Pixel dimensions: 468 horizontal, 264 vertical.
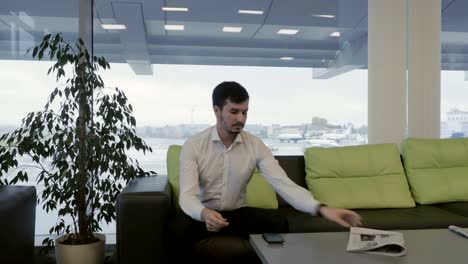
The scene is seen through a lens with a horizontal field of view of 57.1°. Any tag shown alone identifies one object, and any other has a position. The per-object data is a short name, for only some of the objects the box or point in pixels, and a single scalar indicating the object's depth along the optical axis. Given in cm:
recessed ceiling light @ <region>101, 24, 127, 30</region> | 361
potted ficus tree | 277
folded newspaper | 153
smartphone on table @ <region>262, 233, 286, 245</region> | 163
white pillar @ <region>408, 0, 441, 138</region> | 368
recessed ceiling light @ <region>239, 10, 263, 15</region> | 376
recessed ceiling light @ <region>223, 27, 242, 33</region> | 376
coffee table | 145
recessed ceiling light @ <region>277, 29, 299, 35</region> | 379
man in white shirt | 208
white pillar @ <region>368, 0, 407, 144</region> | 369
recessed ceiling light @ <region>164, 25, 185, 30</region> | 369
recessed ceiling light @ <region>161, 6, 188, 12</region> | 367
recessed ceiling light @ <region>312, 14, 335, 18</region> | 383
